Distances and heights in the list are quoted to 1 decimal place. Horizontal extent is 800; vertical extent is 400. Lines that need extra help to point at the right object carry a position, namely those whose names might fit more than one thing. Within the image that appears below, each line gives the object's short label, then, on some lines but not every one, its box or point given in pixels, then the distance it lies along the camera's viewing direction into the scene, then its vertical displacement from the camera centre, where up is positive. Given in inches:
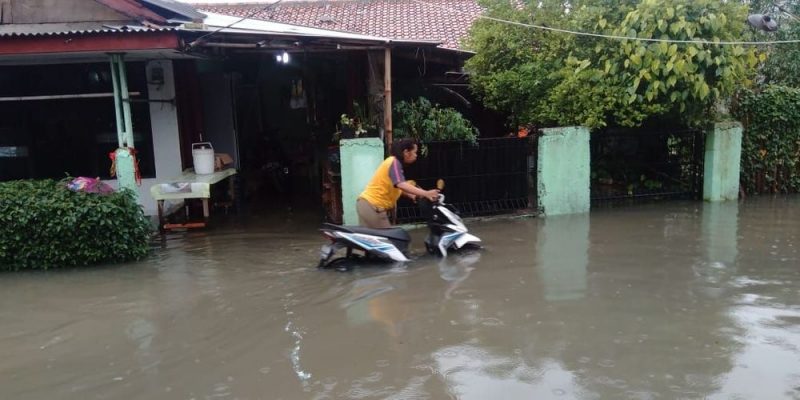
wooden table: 349.4 -34.7
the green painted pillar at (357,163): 339.3 -23.2
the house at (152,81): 318.0 +32.0
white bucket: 393.1 -21.6
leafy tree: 358.0 +30.0
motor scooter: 259.3 -51.8
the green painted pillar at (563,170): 374.9 -34.2
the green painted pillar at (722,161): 402.6 -33.7
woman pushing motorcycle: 271.4 -32.4
